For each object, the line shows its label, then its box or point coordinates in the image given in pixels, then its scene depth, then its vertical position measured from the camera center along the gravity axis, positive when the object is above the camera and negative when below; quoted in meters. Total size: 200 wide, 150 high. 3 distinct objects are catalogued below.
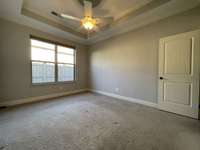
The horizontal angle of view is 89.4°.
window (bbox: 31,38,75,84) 3.77 +0.48
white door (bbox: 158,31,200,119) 2.40 +0.00
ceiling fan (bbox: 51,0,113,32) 2.47 +1.46
